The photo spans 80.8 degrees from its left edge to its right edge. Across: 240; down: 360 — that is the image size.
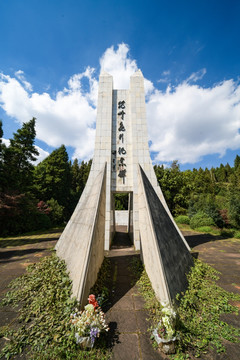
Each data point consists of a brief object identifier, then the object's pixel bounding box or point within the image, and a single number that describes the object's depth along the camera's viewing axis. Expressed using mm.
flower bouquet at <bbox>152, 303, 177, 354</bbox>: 2613
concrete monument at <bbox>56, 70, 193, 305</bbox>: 4074
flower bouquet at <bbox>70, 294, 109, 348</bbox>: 2596
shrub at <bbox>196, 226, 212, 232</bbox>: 14891
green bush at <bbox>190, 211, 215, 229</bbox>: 16141
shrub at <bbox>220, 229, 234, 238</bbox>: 13473
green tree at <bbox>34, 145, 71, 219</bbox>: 23453
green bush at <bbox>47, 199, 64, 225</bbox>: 19762
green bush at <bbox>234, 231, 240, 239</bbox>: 12933
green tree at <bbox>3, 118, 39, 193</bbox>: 14453
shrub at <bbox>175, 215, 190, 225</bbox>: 20125
